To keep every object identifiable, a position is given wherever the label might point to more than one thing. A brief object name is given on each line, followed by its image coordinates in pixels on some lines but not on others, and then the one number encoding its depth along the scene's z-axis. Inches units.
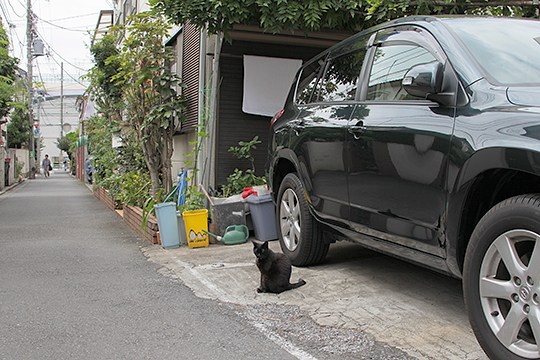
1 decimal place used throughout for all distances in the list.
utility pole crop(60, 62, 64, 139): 1974.7
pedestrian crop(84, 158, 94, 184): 997.4
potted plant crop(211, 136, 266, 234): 283.6
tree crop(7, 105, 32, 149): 1421.0
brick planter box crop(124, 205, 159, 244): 299.3
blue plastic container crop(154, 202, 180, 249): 277.9
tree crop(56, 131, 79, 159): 1679.6
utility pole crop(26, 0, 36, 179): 1306.6
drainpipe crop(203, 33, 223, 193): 304.5
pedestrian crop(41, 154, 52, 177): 1731.1
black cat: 181.3
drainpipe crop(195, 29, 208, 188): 310.3
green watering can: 277.7
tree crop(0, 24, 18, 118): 611.2
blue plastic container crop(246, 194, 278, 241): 276.1
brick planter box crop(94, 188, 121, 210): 516.0
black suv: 107.0
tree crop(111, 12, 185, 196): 338.3
